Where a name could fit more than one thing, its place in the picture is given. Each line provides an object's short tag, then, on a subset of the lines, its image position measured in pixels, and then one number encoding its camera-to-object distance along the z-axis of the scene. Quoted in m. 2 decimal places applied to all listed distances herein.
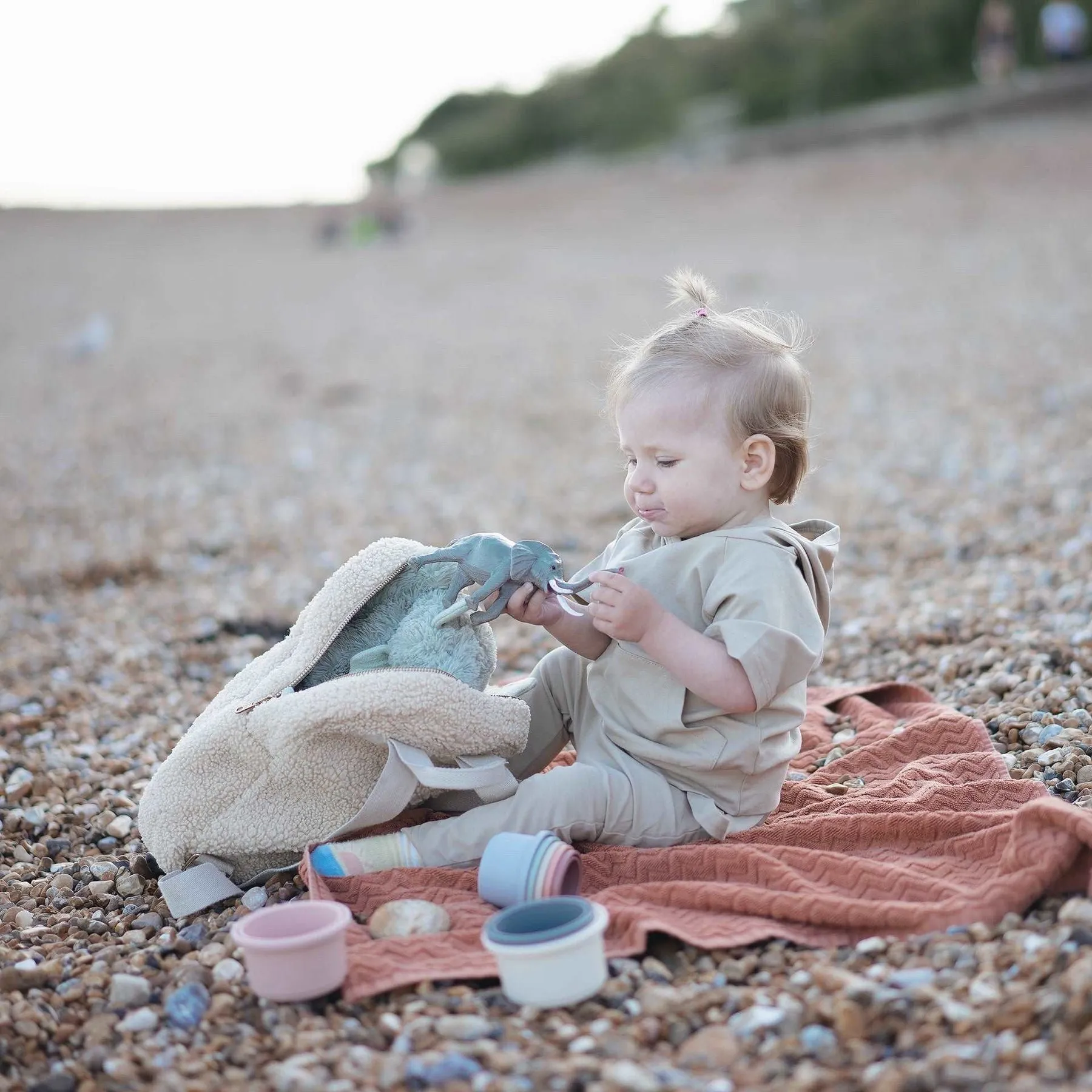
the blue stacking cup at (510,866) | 2.71
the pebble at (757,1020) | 2.25
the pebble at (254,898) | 2.93
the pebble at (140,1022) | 2.44
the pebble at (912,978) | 2.30
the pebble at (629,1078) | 2.08
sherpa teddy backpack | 2.90
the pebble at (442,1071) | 2.17
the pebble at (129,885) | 3.09
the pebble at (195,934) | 2.78
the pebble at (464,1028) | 2.30
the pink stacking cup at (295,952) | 2.39
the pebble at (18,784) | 3.66
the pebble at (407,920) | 2.67
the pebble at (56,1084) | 2.27
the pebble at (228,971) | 2.57
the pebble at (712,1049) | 2.17
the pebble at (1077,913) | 2.39
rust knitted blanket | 2.53
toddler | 2.88
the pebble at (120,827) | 3.47
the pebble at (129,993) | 2.53
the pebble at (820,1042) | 2.16
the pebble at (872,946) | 2.47
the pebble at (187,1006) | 2.45
